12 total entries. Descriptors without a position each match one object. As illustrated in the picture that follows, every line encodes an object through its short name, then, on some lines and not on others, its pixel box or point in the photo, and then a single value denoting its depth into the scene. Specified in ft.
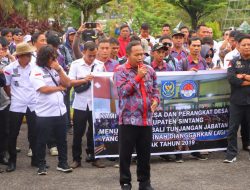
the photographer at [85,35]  32.48
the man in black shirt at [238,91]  28.25
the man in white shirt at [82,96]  27.89
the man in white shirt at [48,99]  26.22
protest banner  28.45
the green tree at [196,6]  96.80
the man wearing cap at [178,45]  33.60
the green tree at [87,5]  89.56
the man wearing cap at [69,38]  37.06
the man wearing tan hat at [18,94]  27.86
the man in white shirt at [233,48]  34.76
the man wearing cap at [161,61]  28.35
